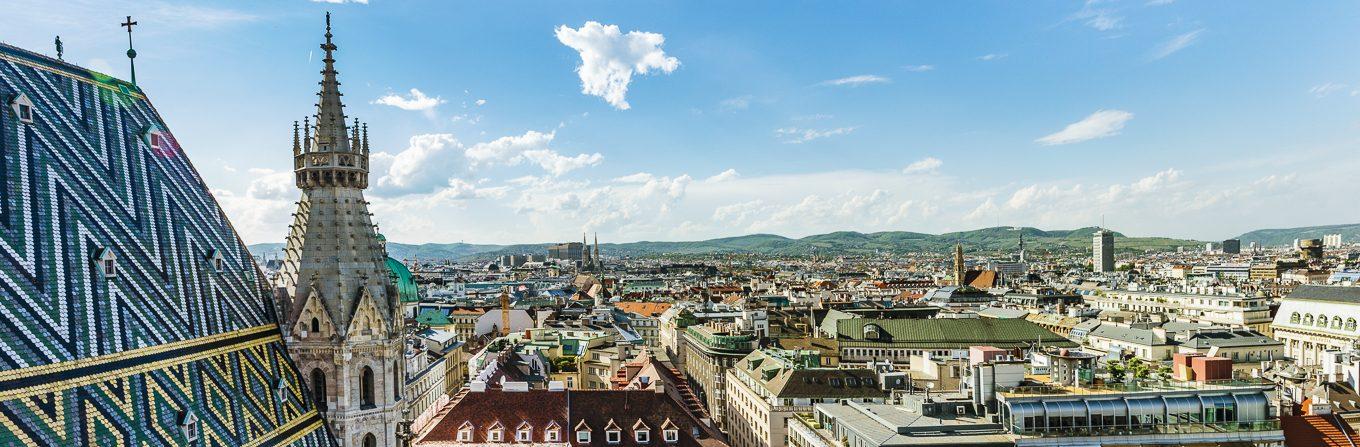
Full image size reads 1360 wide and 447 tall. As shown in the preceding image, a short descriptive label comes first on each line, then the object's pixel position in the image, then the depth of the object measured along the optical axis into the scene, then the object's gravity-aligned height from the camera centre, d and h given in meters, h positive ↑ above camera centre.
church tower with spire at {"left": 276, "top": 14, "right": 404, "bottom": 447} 32.56 -1.82
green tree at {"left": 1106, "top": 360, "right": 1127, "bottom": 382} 57.71 -10.18
